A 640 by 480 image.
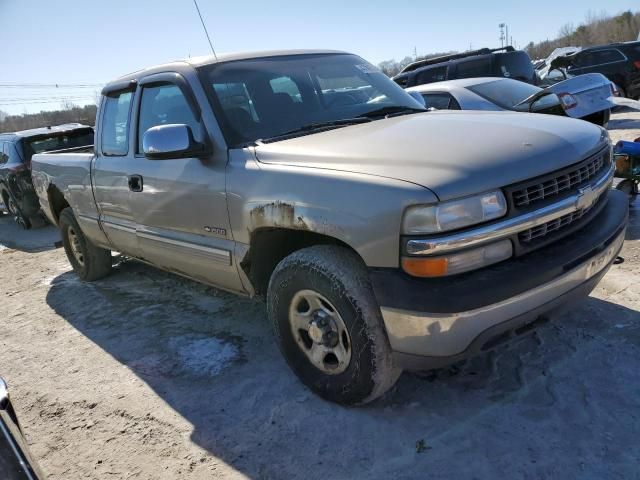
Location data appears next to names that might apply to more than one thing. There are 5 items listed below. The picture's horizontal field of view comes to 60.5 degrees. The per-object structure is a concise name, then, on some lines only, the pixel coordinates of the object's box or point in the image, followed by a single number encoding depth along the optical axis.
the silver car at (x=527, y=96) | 6.92
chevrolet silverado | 2.29
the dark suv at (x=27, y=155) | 9.41
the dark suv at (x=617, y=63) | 14.50
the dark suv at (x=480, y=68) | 10.23
